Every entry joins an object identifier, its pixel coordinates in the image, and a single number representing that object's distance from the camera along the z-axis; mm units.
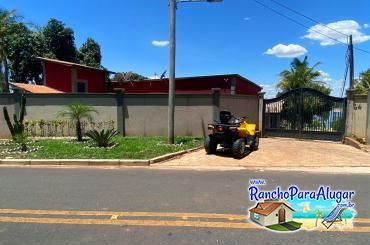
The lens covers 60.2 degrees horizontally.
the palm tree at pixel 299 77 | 24781
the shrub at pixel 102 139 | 11586
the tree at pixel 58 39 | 32844
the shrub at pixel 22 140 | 11055
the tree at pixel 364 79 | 24475
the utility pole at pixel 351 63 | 22547
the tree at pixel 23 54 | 30141
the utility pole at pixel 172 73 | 11766
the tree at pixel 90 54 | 36781
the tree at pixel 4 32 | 18594
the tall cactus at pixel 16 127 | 11828
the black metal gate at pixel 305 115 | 14508
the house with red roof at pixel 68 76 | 21391
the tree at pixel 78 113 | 12898
